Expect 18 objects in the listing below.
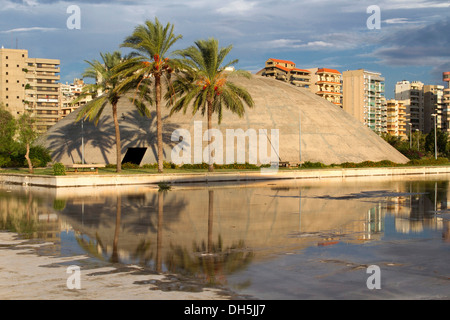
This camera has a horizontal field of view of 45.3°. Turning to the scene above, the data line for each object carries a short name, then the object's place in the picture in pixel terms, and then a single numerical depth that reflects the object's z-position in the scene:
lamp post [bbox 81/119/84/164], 42.97
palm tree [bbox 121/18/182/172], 33.78
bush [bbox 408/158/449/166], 53.04
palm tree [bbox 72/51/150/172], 35.53
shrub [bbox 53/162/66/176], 30.98
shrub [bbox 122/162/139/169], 40.59
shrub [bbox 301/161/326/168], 44.48
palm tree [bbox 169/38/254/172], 37.09
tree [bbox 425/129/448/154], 82.06
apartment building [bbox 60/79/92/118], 134.00
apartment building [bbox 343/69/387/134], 141.62
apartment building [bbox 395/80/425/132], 162.75
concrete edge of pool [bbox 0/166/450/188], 30.02
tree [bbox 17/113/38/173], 37.47
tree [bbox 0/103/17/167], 39.00
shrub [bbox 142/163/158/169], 41.06
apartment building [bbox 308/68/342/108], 129.88
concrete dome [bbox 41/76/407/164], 45.44
